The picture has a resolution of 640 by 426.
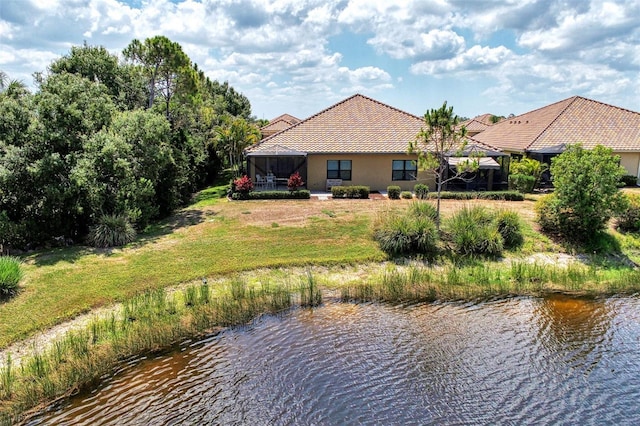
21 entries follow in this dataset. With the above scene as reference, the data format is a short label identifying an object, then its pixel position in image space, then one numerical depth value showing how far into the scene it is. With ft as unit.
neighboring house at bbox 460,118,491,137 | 166.40
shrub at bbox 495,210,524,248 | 54.90
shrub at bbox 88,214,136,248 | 53.21
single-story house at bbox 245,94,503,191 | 91.66
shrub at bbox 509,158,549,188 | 87.61
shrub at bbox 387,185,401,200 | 84.53
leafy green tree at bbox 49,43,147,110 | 92.84
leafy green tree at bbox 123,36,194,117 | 88.79
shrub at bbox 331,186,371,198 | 84.94
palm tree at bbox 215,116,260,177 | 100.32
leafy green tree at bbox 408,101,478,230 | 54.95
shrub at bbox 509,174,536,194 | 86.94
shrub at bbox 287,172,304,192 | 85.97
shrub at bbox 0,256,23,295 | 37.73
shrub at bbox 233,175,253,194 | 83.92
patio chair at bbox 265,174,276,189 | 92.26
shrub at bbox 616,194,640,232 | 59.09
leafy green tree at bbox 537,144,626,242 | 55.06
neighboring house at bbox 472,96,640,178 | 97.81
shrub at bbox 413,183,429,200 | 84.17
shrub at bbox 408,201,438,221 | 58.18
